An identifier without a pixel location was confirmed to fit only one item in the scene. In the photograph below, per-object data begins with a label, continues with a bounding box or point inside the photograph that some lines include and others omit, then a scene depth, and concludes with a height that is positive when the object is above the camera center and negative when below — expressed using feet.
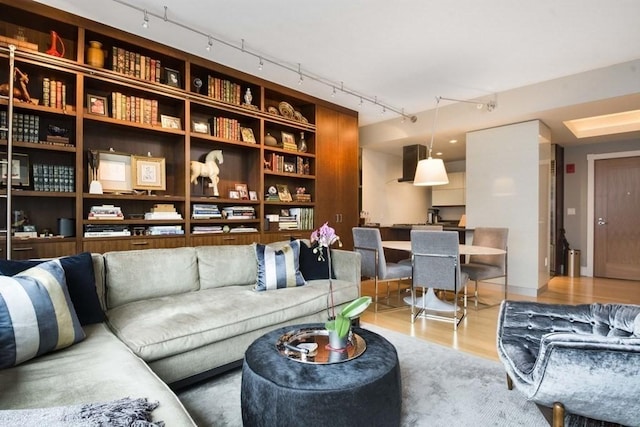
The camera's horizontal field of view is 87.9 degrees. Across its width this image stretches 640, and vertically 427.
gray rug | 5.47 -3.40
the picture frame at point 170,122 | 11.00 +3.07
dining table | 11.12 -3.06
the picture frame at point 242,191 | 13.35 +0.90
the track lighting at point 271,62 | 8.69 +5.29
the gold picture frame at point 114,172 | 10.03 +1.28
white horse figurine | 11.82 +1.62
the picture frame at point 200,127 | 11.88 +3.12
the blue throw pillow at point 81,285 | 5.96 -1.34
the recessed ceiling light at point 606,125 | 16.16 +4.51
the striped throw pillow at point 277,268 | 8.71 -1.48
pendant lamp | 13.78 +1.69
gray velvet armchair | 3.79 -1.99
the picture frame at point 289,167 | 14.62 +2.06
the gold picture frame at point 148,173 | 10.56 +1.33
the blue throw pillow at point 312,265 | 9.91 -1.56
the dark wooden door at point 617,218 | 18.10 -0.28
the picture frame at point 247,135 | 13.08 +3.10
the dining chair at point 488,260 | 12.05 -1.91
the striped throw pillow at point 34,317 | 4.42 -1.48
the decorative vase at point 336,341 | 5.27 -2.04
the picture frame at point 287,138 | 14.56 +3.35
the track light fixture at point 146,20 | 8.52 +4.98
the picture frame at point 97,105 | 9.62 +3.17
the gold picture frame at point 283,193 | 14.44 +0.89
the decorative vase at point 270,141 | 13.87 +3.06
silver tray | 4.97 -2.16
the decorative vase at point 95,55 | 9.37 +4.50
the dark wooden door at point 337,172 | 15.39 +2.00
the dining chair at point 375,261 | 11.96 -1.76
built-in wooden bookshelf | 8.84 +2.62
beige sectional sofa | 3.90 -2.04
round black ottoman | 4.12 -2.30
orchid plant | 5.21 -1.64
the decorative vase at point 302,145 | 15.12 +3.11
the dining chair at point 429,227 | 15.64 -0.67
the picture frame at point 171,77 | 10.91 +4.50
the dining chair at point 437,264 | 10.36 -1.64
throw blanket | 2.73 -1.76
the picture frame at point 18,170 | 8.30 +1.12
